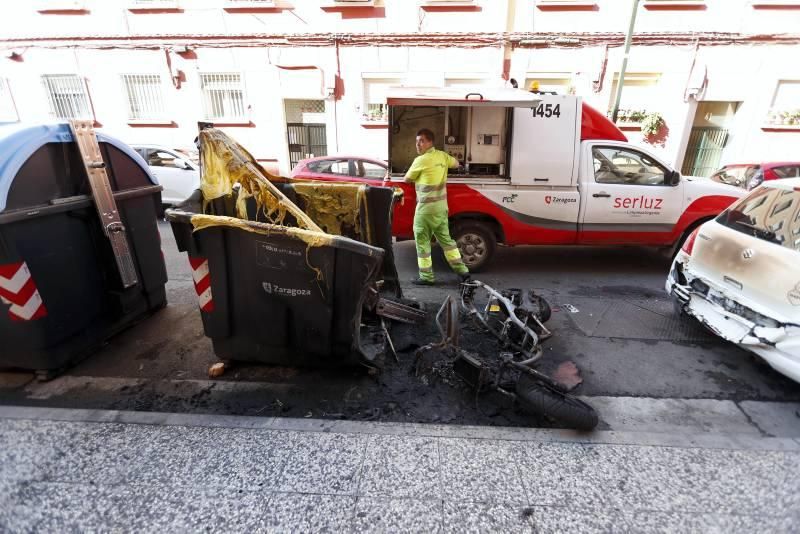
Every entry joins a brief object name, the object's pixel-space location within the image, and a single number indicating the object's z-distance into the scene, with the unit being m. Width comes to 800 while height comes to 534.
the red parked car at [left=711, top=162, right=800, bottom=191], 7.19
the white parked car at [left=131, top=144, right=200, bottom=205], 8.67
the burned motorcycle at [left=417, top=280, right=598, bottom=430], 2.70
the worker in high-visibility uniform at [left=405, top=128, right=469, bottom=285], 4.98
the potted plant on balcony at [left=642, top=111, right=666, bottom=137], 11.55
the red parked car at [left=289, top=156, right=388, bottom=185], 7.80
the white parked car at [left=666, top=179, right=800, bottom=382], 2.97
